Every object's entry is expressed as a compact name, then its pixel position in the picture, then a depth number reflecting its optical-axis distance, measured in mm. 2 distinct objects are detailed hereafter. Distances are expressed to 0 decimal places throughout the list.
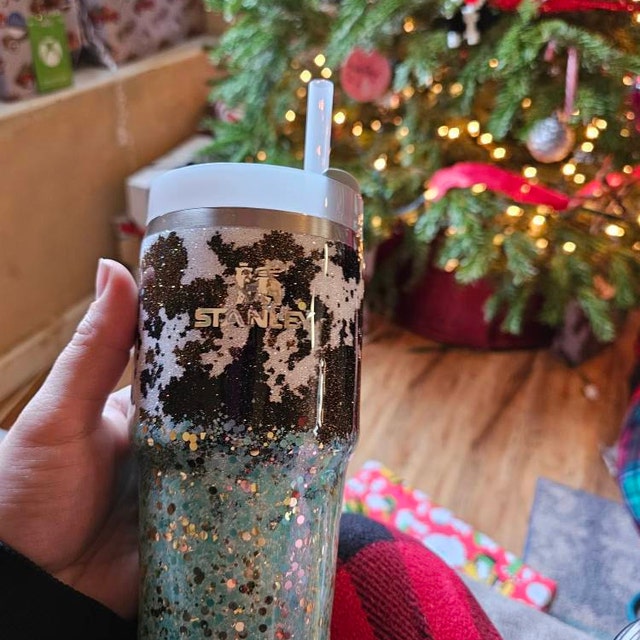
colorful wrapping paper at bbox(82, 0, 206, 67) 1516
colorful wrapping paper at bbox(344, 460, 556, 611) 1072
